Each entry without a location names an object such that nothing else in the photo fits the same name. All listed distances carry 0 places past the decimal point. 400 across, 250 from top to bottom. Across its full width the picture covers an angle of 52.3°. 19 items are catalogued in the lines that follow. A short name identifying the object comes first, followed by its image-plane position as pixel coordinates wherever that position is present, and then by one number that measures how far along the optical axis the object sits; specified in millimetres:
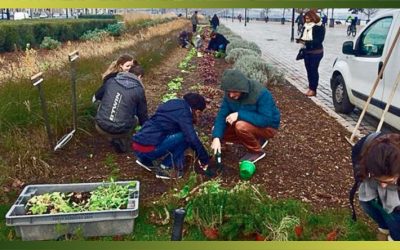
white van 4789
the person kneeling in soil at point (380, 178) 2236
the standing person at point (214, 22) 21159
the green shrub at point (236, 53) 10731
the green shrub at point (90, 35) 13481
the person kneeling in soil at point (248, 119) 3840
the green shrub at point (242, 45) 12422
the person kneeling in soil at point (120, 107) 4195
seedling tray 2721
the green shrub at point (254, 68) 7784
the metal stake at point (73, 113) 4406
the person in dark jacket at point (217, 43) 13117
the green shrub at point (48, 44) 15547
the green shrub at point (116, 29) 16592
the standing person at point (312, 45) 7020
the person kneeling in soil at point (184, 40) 16655
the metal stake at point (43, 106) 3738
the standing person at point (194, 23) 20953
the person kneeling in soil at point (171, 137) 3614
